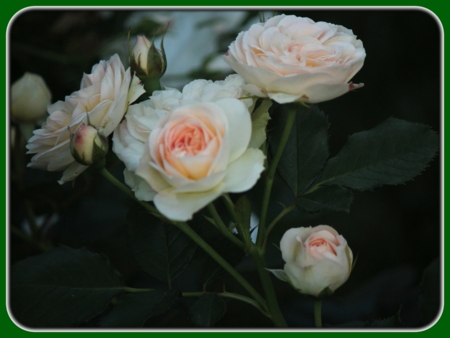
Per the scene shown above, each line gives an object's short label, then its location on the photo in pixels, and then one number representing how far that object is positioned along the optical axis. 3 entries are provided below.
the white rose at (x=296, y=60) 1.33
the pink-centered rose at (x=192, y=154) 1.30
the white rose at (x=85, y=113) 1.35
